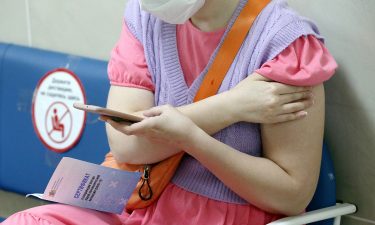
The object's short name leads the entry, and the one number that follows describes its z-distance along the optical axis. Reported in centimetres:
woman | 179
